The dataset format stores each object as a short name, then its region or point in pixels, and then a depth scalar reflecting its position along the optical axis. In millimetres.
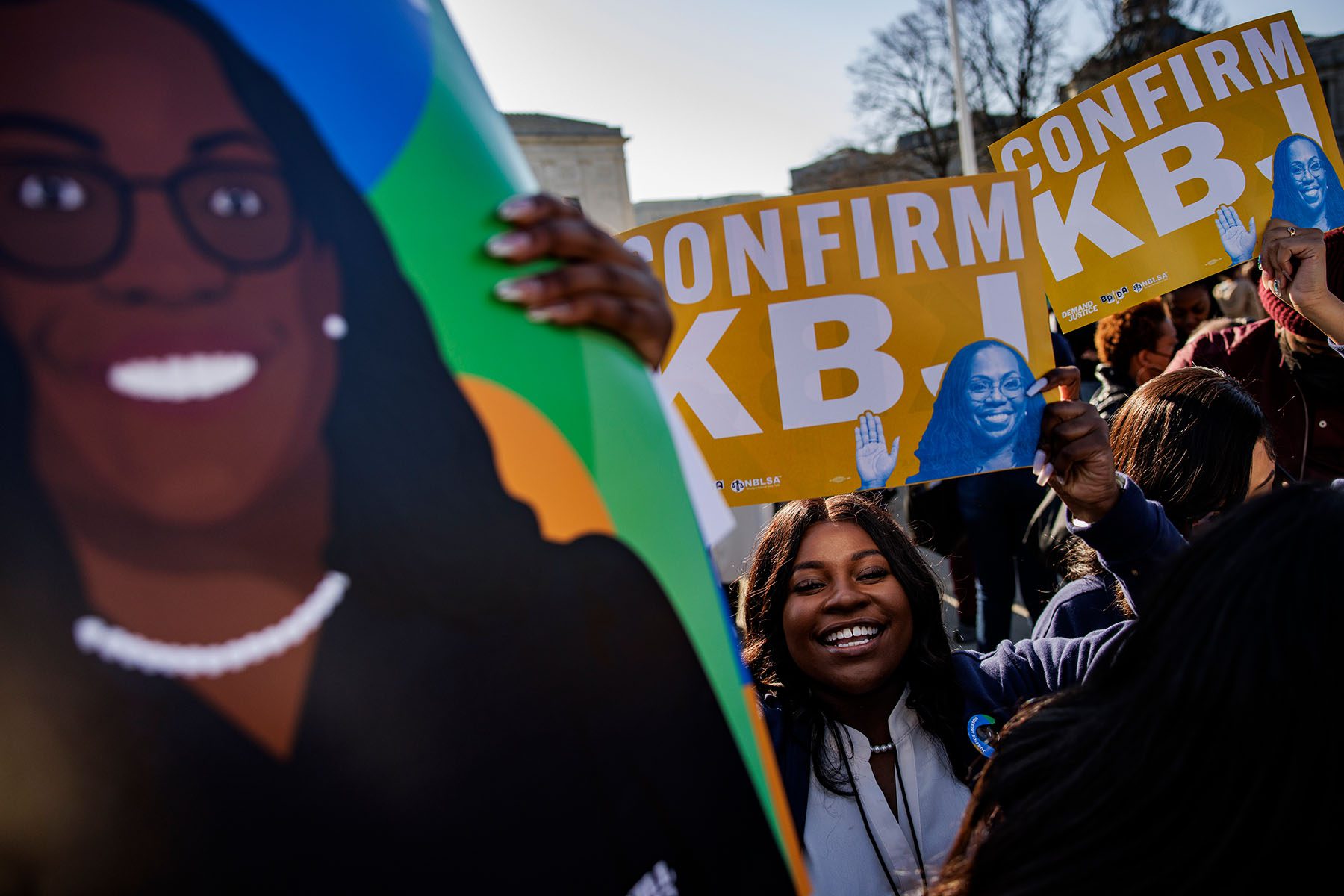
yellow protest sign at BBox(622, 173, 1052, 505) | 1847
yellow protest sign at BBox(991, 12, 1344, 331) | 2562
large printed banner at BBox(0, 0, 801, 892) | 569
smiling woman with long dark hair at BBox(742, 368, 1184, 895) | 1521
